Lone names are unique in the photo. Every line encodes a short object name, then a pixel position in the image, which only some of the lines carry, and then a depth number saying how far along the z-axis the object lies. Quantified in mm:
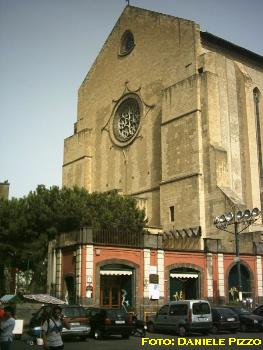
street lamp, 25550
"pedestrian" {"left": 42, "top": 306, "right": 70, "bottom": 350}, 9102
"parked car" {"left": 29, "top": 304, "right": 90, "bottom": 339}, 17938
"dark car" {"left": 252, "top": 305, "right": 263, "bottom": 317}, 22419
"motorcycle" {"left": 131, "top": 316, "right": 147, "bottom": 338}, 19359
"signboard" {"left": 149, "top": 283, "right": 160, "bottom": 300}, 26344
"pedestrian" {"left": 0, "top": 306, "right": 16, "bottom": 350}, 10258
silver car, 18891
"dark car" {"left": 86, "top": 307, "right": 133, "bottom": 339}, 18547
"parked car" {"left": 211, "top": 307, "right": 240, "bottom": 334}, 19828
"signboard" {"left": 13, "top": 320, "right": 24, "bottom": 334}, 17969
